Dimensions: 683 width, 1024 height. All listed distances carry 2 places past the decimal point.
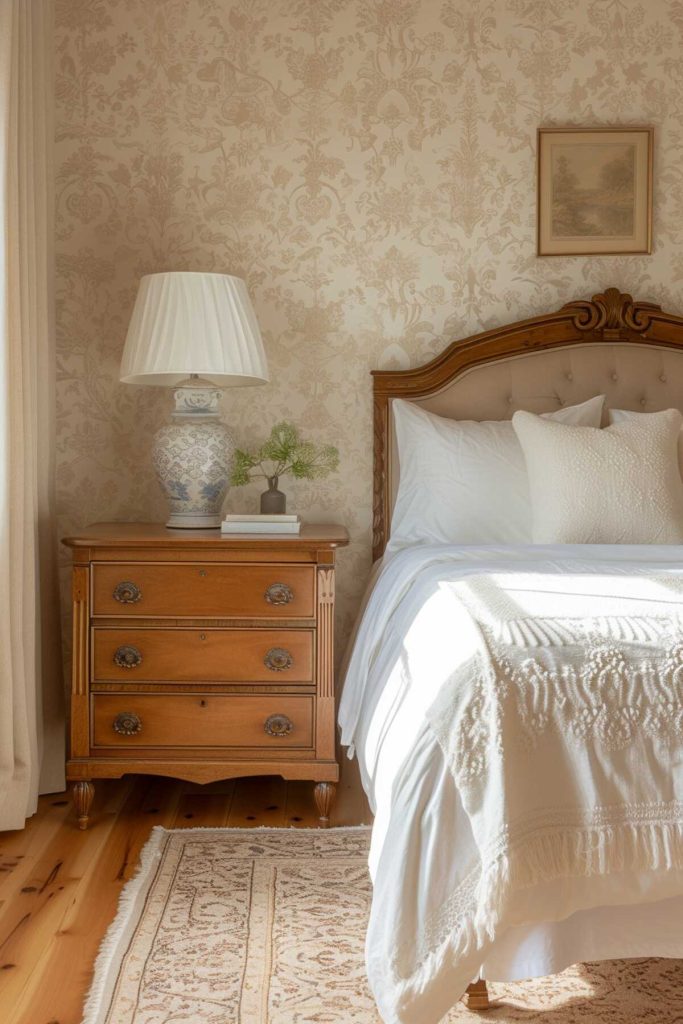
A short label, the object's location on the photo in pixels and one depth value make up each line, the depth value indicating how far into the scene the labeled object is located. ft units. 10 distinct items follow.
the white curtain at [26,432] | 8.36
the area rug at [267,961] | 5.65
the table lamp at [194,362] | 9.08
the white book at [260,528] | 8.98
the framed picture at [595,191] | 10.70
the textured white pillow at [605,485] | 8.90
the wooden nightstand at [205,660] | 8.63
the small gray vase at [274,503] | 9.78
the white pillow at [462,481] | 9.66
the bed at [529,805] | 4.93
